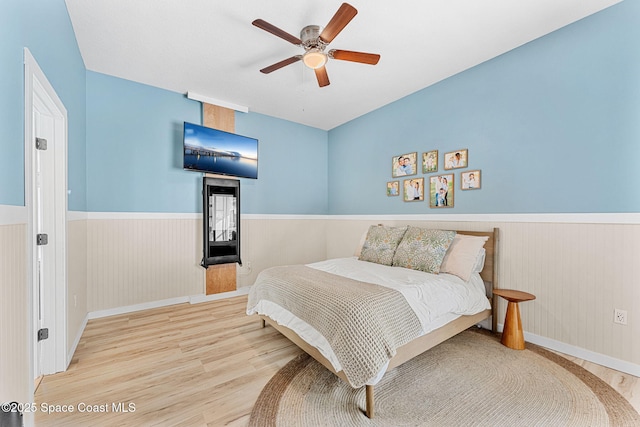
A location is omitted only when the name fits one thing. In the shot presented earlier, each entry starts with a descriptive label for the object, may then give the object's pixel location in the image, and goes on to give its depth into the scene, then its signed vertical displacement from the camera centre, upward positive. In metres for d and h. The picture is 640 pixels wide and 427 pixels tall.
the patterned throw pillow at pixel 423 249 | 2.63 -0.37
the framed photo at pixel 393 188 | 3.74 +0.36
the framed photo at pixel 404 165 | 3.50 +0.66
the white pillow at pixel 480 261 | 2.63 -0.49
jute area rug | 1.54 -1.19
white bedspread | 1.93 -0.69
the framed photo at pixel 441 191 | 3.13 +0.27
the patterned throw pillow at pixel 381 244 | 3.03 -0.37
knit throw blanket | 1.57 -0.69
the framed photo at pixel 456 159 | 3.00 +0.62
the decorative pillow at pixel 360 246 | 3.56 -0.44
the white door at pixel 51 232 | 1.92 -0.13
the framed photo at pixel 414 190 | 3.43 +0.31
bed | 1.62 -0.65
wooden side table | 2.33 -0.99
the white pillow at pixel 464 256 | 2.53 -0.42
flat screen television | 3.44 +0.86
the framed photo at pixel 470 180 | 2.89 +0.36
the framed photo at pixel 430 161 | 3.26 +0.64
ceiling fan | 1.99 +1.36
